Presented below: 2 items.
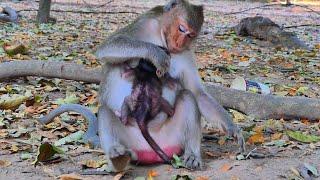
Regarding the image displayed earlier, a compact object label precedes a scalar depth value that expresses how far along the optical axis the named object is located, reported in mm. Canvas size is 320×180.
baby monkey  3484
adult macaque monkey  3395
